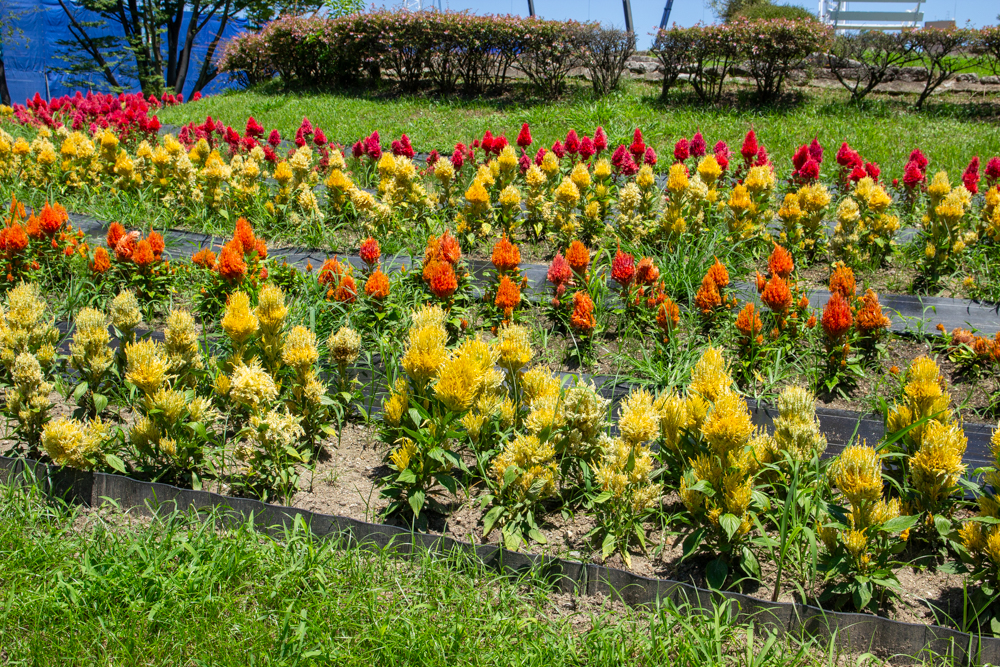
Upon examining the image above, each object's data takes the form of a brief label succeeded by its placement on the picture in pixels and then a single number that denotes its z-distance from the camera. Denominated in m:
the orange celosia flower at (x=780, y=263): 3.46
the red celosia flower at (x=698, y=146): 5.71
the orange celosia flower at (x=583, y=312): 3.46
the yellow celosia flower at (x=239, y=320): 2.67
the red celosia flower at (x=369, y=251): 3.67
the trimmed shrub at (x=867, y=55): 11.10
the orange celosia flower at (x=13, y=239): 4.09
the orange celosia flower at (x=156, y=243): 4.00
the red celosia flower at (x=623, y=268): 3.55
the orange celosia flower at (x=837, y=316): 3.09
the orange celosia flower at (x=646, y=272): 3.60
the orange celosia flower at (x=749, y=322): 3.33
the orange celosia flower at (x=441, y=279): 3.35
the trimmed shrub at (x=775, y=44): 10.66
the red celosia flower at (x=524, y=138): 5.75
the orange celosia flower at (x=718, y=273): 3.57
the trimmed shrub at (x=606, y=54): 11.55
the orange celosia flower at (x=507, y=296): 3.39
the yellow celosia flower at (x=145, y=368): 2.59
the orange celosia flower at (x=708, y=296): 3.53
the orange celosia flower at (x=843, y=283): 3.32
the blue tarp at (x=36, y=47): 17.95
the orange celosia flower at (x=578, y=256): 3.70
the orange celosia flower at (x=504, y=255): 3.60
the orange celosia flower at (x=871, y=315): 3.33
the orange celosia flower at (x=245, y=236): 3.79
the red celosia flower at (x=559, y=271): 3.60
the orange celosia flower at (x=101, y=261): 3.82
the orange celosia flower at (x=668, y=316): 3.46
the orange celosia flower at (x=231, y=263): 3.46
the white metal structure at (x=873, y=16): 34.28
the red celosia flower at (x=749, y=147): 5.36
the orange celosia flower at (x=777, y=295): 3.26
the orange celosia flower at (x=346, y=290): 3.55
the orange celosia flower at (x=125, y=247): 3.94
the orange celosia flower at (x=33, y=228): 4.21
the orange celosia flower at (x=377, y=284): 3.43
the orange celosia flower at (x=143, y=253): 3.94
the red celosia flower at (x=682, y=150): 5.37
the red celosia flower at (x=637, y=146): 5.49
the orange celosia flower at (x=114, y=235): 4.00
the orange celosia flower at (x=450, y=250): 3.58
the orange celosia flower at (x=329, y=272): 3.72
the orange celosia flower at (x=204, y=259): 3.71
